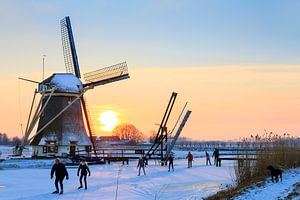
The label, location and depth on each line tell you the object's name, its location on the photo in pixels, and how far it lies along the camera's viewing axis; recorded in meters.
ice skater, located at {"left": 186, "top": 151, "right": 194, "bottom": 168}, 30.14
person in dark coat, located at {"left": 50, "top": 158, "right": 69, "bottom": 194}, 16.30
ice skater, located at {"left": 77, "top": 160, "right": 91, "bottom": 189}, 17.67
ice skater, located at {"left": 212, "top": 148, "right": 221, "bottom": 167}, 31.31
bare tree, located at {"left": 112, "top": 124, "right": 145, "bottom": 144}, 152.25
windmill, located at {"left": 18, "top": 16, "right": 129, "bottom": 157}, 37.94
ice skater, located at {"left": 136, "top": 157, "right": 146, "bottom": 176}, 25.11
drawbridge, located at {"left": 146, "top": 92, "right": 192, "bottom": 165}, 34.31
